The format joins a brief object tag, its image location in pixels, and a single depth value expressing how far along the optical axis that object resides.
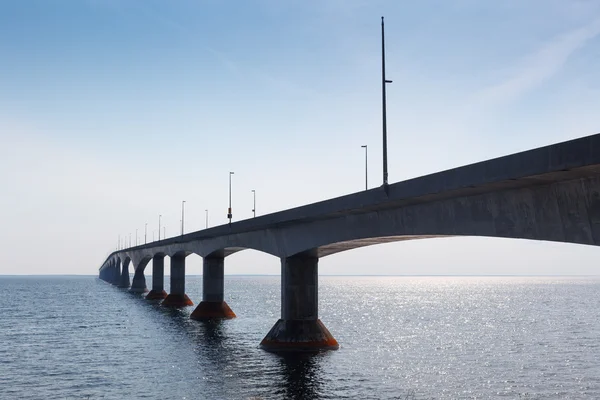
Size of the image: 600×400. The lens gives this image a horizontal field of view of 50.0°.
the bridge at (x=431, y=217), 20.48
